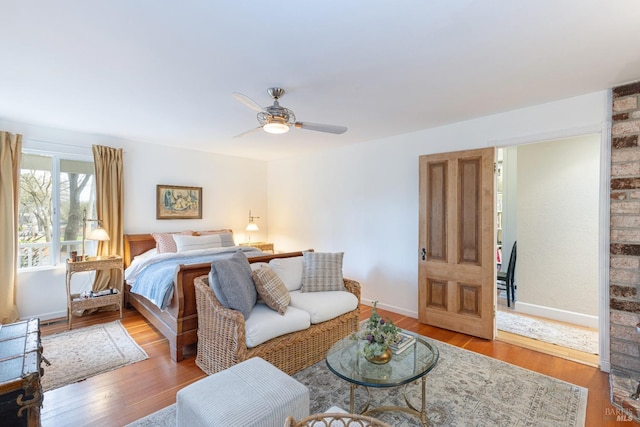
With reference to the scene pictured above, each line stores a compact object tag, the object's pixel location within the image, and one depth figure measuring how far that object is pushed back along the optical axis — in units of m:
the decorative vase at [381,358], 1.95
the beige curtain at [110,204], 4.21
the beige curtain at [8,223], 3.51
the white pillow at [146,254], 4.26
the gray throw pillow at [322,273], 3.28
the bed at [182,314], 2.81
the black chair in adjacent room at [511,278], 4.42
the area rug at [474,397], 2.02
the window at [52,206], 3.84
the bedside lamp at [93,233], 3.91
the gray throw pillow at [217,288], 2.46
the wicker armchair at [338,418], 1.08
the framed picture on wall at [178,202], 4.86
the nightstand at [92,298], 3.70
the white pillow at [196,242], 4.46
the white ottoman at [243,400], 1.40
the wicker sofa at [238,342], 2.29
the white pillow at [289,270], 3.26
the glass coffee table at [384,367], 1.77
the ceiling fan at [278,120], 2.45
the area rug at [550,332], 3.22
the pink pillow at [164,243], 4.39
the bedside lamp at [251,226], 5.70
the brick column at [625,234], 2.51
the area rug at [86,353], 2.56
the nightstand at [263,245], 5.77
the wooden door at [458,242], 3.28
